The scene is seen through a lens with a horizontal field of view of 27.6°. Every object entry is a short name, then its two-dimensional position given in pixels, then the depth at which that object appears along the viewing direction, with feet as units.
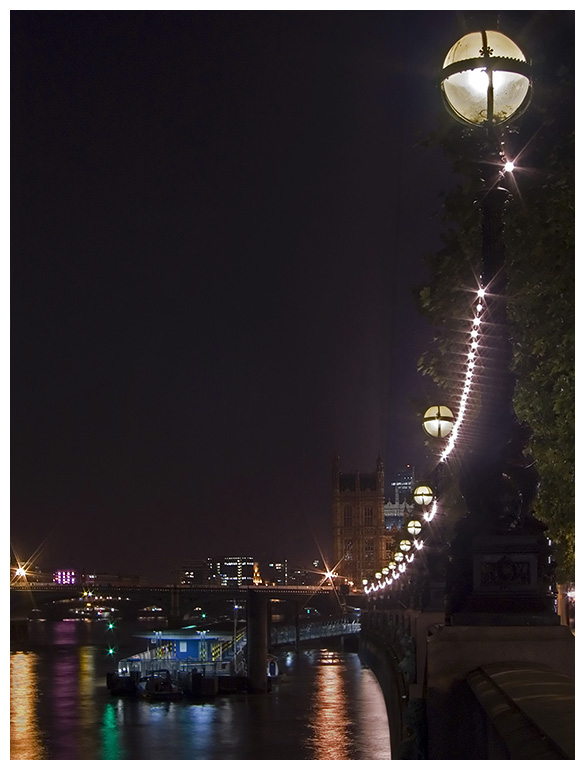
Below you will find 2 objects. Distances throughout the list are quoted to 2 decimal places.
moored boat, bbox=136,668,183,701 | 223.92
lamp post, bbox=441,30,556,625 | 26.73
